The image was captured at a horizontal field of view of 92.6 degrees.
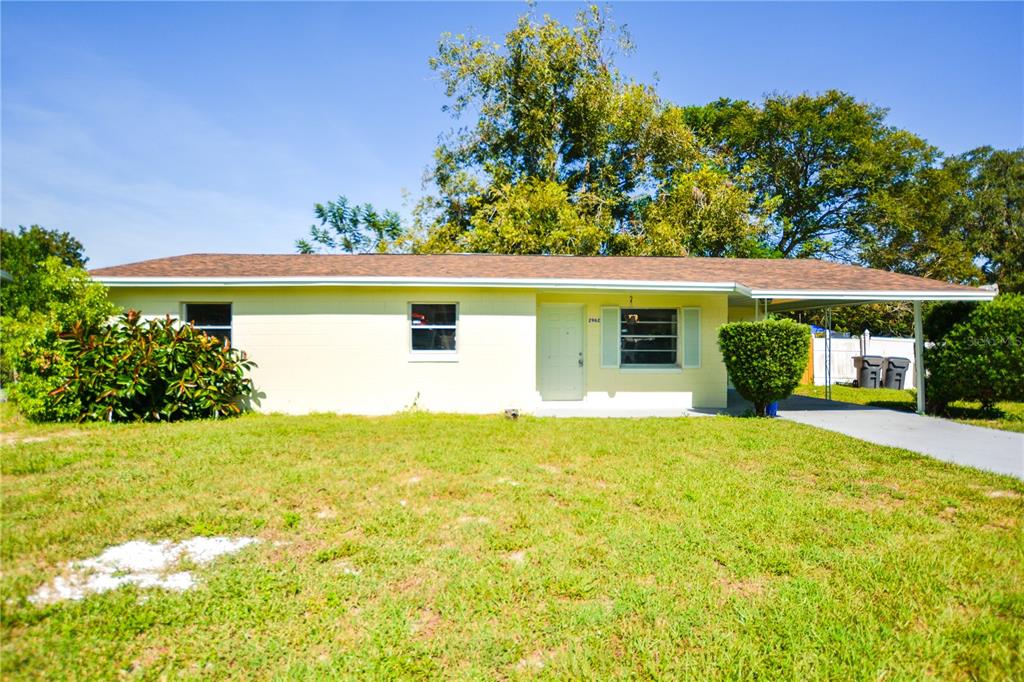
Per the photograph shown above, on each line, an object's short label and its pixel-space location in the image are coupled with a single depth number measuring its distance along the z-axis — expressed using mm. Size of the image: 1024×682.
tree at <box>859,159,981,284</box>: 29625
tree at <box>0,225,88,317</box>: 12828
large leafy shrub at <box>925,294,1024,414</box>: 8984
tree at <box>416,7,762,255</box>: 23391
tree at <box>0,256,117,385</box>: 8695
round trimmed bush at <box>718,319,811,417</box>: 9336
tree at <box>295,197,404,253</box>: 31953
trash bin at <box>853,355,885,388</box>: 16781
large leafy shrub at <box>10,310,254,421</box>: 8492
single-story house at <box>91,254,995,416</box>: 10039
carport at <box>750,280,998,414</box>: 9555
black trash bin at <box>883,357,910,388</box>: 16469
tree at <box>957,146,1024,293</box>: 34281
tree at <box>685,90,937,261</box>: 29734
